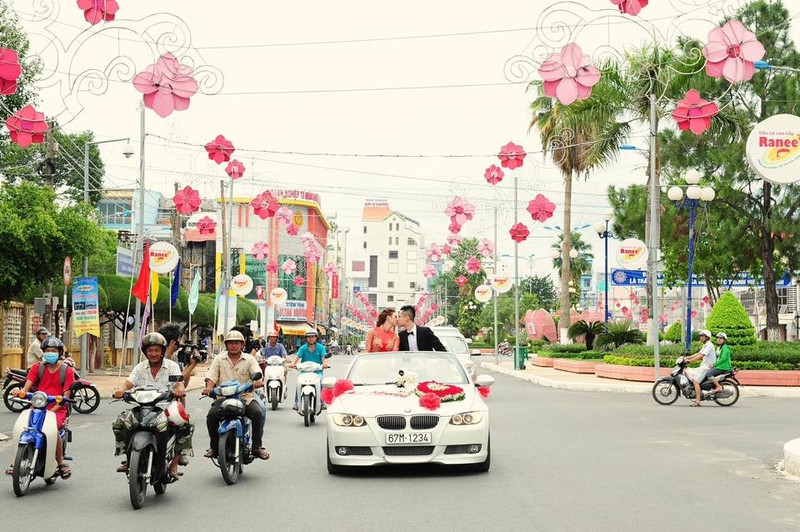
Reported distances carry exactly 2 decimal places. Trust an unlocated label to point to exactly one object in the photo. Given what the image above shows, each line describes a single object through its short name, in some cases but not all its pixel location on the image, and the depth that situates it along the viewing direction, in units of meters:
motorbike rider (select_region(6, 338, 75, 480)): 11.58
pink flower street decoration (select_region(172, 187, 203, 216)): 32.31
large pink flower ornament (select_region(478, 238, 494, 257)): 52.31
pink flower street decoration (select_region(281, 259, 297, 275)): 72.75
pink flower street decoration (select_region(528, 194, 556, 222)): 30.97
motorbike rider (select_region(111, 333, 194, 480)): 10.54
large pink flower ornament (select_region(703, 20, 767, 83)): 15.51
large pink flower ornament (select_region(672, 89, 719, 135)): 17.62
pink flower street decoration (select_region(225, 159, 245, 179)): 30.77
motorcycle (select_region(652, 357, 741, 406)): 24.17
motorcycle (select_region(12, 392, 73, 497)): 10.52
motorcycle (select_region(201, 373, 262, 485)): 11.05
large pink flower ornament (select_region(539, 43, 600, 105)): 15.35
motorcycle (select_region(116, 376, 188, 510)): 9.60
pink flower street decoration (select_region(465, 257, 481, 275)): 52.42
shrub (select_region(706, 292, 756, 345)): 31.56
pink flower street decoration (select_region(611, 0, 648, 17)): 13.51
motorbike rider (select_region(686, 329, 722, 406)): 24.05
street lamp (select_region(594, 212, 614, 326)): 46.22
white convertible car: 11.36
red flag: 33.69
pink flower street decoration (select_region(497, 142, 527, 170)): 25.47
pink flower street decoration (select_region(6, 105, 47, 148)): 15.16
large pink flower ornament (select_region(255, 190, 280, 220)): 37.94
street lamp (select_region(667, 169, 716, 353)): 30.70
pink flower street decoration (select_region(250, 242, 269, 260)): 53.14
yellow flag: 37.12
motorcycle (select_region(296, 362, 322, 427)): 18.72
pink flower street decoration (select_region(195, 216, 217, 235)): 42.51
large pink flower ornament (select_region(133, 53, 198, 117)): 14.67
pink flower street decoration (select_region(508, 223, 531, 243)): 36.00
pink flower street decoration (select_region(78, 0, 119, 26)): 14.09
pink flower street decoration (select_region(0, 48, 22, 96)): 13.59
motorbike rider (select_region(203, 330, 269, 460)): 11.59
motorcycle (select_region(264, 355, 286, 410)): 22.12
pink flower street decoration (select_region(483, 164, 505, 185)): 27.78
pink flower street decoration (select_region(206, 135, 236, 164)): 24.55
